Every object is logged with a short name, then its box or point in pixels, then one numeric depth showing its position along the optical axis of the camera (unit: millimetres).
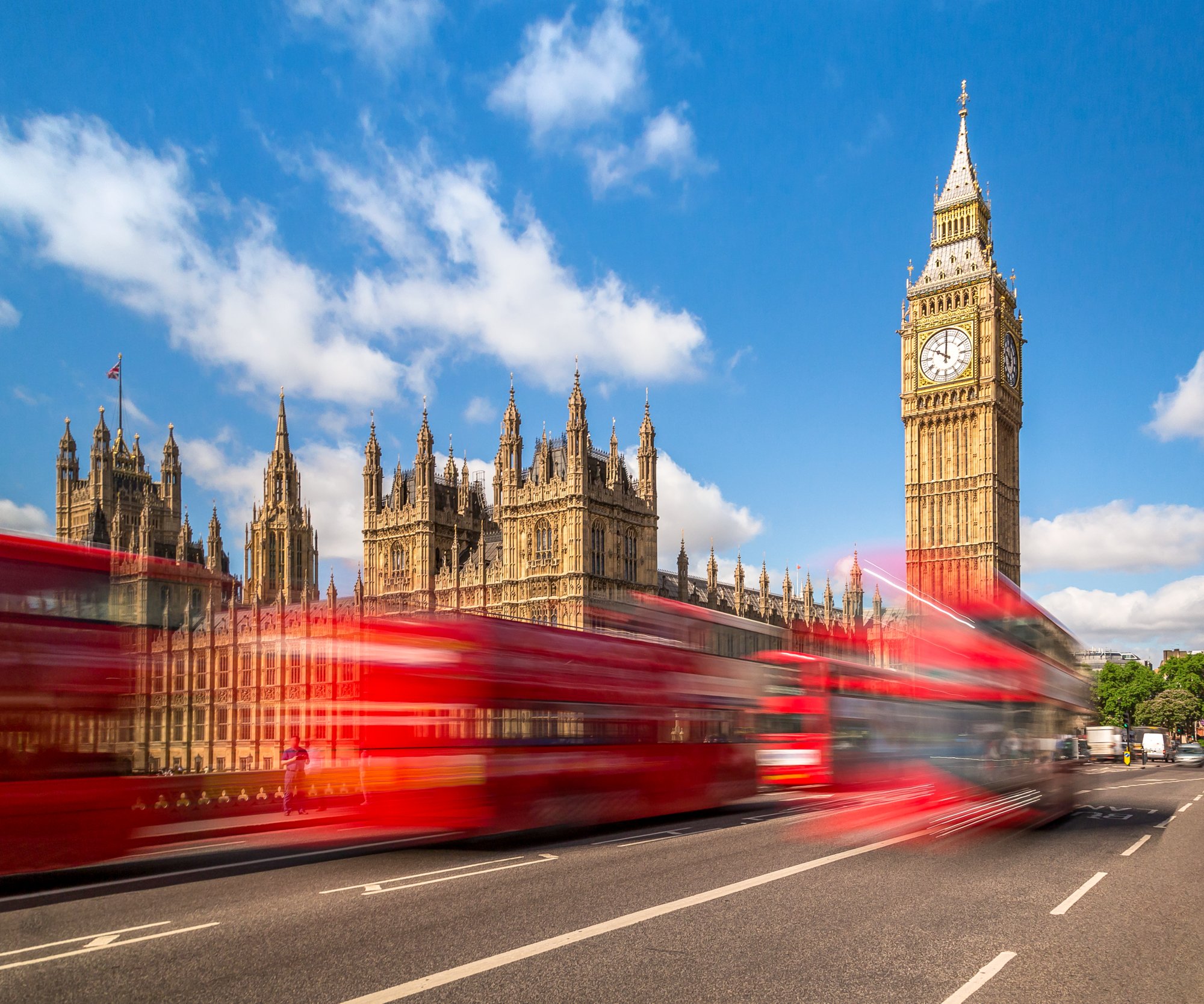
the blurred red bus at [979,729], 19281
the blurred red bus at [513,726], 16641
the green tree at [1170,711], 114812
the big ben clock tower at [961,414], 88250
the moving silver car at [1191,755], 64562
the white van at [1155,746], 70188
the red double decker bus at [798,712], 26234
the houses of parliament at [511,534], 63969
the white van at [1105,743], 78188
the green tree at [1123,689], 121188
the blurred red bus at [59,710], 13398
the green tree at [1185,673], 128625
